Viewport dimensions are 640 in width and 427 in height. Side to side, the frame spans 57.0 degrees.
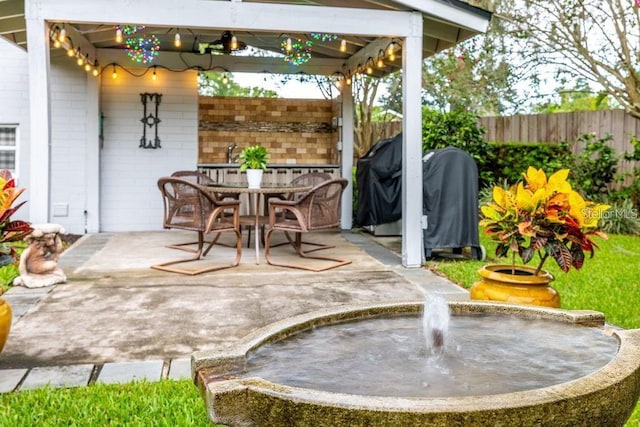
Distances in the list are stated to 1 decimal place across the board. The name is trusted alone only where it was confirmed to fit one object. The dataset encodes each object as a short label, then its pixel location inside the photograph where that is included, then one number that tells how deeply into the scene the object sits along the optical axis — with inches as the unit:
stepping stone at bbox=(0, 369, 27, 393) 103.0
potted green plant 242.8
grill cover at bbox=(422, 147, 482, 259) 233.0
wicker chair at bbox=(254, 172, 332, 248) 277.3
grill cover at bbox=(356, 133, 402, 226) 294.4
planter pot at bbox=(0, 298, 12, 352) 107.8
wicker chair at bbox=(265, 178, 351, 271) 218.1
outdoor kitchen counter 335.3
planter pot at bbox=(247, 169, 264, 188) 242.4
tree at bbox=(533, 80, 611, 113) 587.4
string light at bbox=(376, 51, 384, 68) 285.0
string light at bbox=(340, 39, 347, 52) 275.9
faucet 342.0
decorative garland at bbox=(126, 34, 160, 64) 283.4
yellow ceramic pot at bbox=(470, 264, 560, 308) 90.0
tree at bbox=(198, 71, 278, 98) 354.7
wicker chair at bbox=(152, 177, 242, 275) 211.9
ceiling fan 304.7
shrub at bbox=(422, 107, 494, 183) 329.4
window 315.6
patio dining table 230.4
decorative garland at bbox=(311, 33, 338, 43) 261.7
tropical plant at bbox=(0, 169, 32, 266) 111.1
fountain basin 40.1
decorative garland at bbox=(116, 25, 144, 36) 242.6
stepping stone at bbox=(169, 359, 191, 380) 109.5
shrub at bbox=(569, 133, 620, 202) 339.0
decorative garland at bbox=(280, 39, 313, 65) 299.8
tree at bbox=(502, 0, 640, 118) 340.5
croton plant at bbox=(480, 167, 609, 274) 90.1
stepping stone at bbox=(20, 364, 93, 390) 104.7
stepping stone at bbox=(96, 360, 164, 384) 107.9
